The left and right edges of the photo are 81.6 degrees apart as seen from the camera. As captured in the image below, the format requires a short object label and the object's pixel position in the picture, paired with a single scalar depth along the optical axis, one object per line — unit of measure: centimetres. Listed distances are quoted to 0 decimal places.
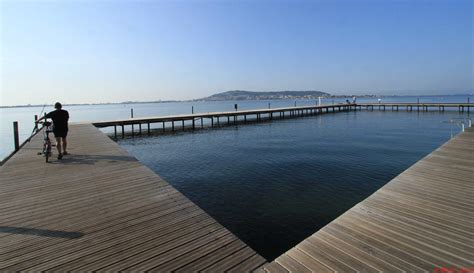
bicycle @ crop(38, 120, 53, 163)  926
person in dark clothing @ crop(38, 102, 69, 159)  929
